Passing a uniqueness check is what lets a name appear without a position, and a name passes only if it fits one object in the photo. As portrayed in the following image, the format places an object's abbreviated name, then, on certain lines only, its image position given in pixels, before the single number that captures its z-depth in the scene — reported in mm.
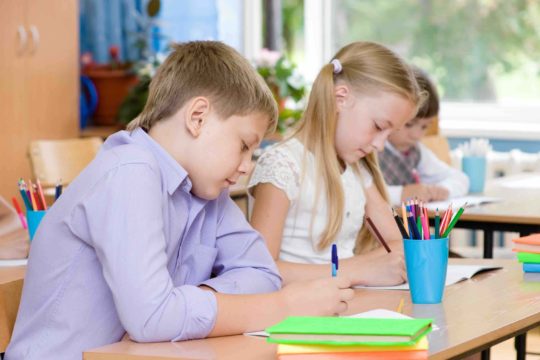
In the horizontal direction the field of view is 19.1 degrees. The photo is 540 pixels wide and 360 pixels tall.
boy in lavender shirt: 2217
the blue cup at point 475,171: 4160
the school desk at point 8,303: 2554
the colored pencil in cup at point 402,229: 2536
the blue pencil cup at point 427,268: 2511
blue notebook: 2774
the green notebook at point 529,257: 2765
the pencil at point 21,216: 3024
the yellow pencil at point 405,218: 2536
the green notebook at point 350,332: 2077
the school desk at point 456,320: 2182
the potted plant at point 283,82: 5782
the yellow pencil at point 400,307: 2444
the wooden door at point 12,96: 5009
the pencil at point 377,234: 2751
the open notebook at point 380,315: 2297
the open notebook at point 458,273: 2684
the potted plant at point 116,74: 6050
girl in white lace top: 2944
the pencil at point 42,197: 2843
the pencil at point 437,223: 2554
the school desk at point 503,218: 3567
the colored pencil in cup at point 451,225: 2561
